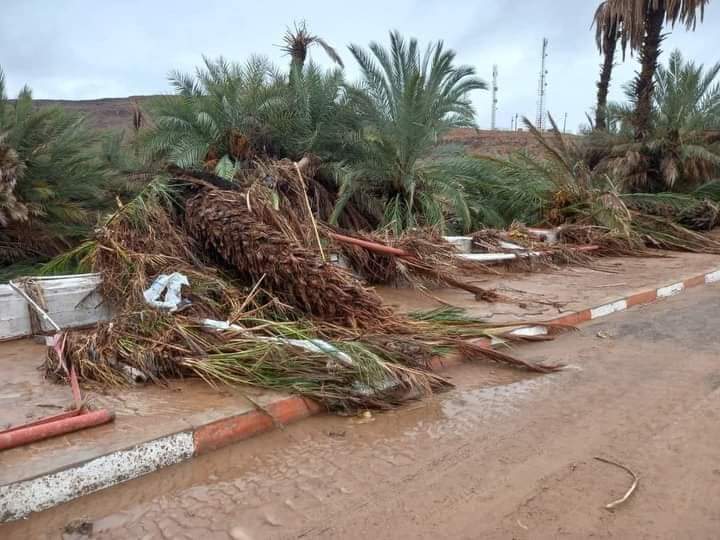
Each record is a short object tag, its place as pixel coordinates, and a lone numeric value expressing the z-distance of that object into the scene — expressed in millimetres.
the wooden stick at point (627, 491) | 2793
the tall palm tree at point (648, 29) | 15800
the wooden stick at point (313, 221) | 6136
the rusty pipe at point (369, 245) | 7148
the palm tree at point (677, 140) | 14727
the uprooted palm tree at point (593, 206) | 11898
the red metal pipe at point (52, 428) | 3004
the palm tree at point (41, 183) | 6949
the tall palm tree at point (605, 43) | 18153
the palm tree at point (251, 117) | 9898
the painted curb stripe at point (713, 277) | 9398
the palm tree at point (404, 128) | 9922
